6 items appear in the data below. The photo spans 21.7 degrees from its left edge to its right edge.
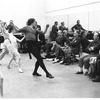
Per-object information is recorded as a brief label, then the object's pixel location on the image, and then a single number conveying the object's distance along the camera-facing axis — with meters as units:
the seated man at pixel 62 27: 14.36
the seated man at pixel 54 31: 15.01
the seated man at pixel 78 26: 12.71
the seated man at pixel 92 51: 7.14
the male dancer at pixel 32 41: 7.06
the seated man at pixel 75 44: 9.14
